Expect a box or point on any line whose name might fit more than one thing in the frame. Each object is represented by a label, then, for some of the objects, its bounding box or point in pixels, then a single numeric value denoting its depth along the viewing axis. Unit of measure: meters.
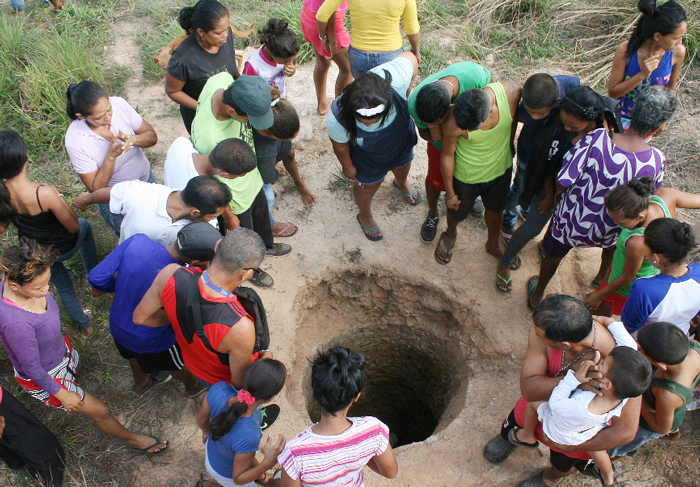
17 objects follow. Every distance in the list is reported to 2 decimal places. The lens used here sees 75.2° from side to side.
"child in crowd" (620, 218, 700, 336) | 2.19
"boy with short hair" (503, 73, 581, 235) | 2.61
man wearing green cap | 2.66
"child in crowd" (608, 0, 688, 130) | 3.01
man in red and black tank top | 2.09
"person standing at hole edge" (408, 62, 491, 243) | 2.71
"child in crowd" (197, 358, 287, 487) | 1.98
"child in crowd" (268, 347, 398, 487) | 1.82
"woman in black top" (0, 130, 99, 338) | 2.49
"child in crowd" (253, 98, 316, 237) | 2.98
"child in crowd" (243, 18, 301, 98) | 3.39
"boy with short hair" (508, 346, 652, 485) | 1.82
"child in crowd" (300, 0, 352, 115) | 4.12
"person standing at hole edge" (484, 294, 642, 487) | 1.97
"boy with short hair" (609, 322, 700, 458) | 1.99
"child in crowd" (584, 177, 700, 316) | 2.36
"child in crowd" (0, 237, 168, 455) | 2.14
